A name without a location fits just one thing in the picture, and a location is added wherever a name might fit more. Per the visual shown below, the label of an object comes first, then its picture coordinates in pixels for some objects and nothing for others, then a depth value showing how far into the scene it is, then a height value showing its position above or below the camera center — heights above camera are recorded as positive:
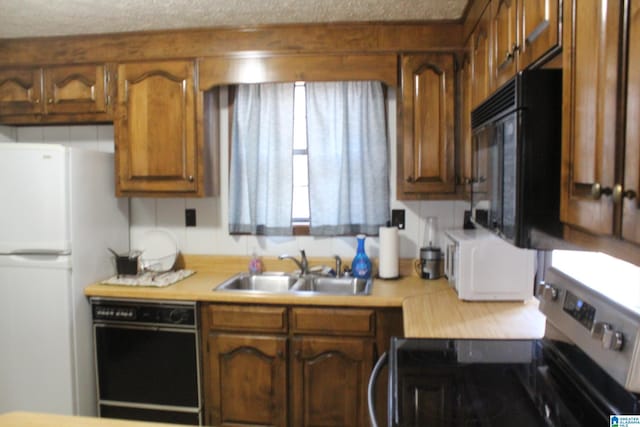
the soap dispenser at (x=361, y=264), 2.52 -0.45
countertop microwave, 2.03 -0.40
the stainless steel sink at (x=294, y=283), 2.52 -0.57
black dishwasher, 2.31 -0.92
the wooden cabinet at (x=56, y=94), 2.57 +0.57
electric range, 0.99 -0.55
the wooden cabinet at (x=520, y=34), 1.11 +0.44
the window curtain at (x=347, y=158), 2.59 +0.16
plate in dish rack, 2.81 -0.39
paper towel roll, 2.50 -0.39
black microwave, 1.03 +0.07
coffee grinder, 2.54 -0.46
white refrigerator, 2.30 -0.47
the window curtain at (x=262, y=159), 2.65 +0.17
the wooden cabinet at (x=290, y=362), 2.19 -0.90
